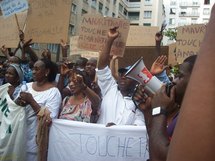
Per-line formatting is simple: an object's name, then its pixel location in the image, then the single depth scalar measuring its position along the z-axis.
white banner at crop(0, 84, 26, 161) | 2.65
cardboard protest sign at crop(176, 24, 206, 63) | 3.34
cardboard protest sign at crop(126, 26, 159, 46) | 4.31
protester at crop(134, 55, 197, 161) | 0.96
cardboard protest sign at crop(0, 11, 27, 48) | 4.47
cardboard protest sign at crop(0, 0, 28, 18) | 4.30
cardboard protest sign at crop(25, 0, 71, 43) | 3.96
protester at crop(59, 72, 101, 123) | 2.50
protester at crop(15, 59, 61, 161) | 2.61
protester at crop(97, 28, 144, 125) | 2.39
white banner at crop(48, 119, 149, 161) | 2.39
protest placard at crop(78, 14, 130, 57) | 3.22
